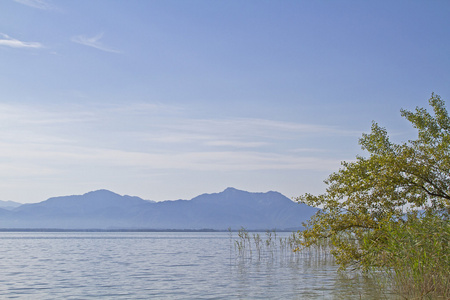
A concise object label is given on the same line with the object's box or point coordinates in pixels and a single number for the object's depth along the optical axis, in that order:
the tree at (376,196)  21.36
